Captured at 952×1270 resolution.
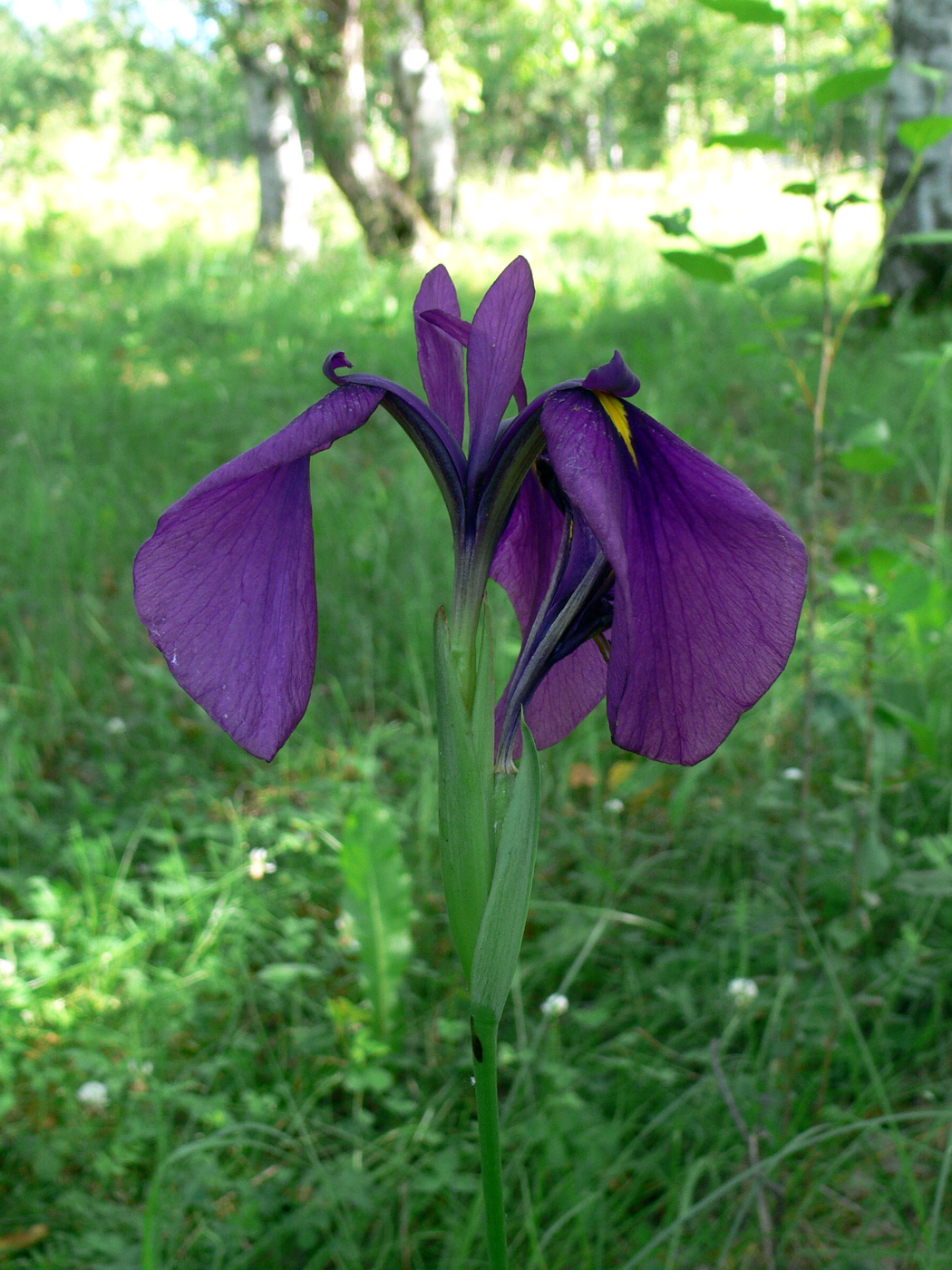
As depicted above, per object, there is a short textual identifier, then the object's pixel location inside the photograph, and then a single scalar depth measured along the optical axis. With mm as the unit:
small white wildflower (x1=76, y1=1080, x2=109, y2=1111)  412
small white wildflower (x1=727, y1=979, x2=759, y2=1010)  416
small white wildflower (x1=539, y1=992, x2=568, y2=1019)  413
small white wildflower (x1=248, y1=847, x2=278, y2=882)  508
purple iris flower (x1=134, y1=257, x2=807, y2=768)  213
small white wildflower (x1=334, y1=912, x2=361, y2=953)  513
